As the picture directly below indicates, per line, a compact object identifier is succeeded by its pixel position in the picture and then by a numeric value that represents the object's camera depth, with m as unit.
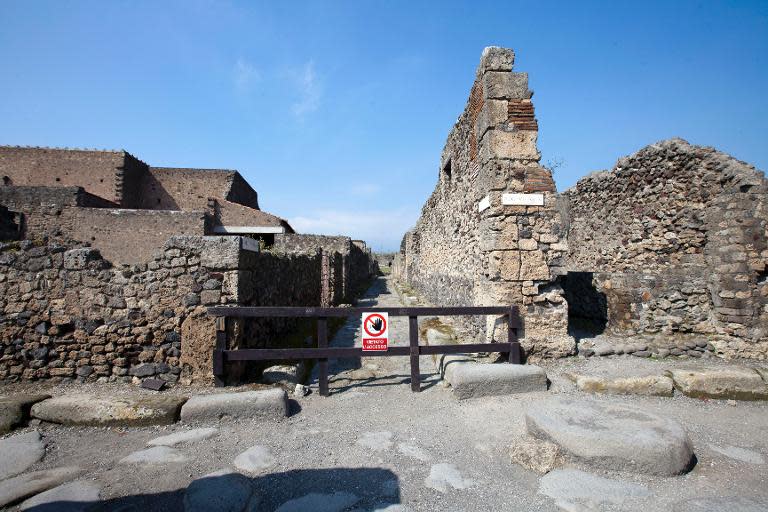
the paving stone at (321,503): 2.41
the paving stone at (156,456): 3.00
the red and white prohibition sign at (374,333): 4.62
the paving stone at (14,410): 3.53
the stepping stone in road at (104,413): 3.67
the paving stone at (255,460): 2.93
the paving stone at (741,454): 3.03
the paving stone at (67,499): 2.38
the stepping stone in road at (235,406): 3.76
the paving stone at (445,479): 2.68
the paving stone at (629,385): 4.48
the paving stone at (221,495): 2.38
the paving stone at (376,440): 3.29
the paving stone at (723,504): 2.35
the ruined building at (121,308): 4.68
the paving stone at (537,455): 2.88
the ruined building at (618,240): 5.59
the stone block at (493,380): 4.43
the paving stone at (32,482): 2.51
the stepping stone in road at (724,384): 4.33
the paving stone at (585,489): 2.48
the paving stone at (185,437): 3.33
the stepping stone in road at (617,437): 2.77
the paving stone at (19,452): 2.90
